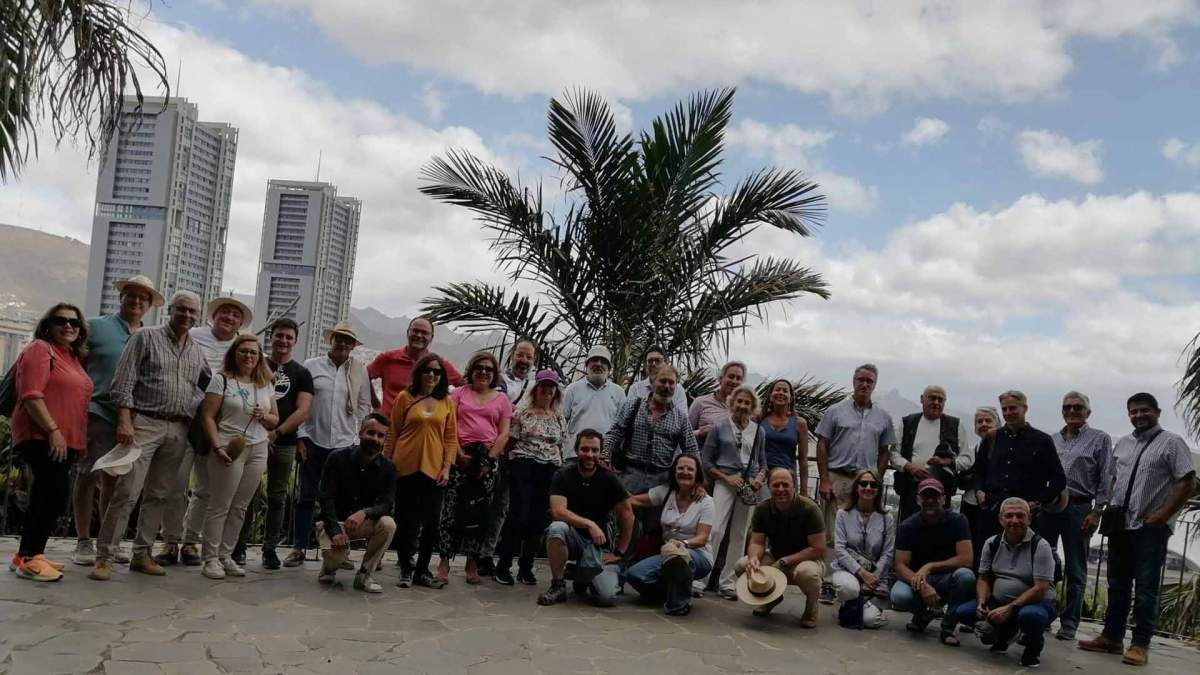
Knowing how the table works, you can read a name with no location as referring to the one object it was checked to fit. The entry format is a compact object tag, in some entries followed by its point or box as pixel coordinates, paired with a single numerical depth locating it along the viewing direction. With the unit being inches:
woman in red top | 218.8
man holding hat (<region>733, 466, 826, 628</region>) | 257.1
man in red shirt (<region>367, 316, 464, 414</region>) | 285.4
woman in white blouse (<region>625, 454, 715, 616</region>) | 266.7
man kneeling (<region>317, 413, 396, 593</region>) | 251.3
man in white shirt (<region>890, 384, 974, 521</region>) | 293.4
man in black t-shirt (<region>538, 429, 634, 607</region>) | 264.2
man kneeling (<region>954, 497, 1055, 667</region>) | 238.2
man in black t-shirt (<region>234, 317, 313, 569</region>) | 261.6
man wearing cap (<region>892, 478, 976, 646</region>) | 255.9
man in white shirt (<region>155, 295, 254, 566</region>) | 255.0
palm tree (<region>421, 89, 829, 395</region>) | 383.9
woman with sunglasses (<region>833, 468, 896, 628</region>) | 270.2
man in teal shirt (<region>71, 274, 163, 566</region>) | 238.7
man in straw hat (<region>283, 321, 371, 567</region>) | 272.7
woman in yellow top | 259.4
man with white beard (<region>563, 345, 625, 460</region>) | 297.5
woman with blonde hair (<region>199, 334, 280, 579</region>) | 245.1
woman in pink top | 275.9
